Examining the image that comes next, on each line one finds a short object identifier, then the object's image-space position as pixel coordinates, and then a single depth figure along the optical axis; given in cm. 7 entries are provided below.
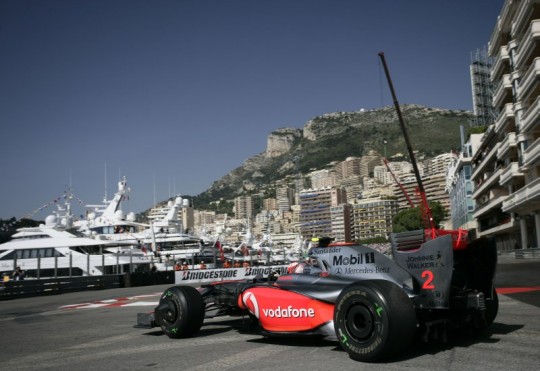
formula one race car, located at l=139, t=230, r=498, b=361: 535
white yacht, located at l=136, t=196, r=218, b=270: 6338
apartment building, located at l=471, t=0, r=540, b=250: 3706
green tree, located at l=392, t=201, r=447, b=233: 10319
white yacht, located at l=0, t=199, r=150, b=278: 4381
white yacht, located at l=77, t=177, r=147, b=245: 6025
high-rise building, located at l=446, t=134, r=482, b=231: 7818
